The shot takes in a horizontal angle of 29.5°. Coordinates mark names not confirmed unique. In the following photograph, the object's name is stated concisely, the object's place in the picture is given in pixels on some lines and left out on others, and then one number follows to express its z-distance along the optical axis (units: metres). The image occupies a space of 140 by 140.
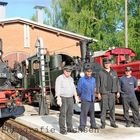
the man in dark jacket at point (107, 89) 7.18
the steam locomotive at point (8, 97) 8.75
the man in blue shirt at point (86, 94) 6.86
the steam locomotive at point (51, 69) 11.46
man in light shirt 6.61
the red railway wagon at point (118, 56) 14.25
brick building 20.22
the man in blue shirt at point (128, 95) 7.40
